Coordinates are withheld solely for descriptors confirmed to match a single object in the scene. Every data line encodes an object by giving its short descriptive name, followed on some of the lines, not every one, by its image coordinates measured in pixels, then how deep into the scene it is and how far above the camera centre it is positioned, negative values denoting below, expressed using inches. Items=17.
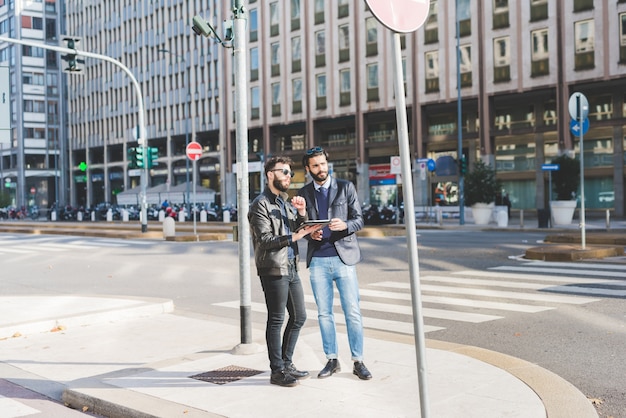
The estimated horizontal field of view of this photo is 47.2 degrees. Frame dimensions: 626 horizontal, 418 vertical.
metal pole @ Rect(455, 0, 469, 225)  1325.0 +37.2
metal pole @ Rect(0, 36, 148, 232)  1053.2 +54.0
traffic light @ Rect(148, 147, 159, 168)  1100.1 +81.8
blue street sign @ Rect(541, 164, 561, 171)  1175.6 +53.9
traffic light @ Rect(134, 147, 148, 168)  1075.3 +77.3
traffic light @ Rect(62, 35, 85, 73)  801.6 +175.4
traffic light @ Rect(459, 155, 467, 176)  1373.0 +70.2
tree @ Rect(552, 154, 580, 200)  1186.6 +36.9
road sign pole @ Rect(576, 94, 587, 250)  611.2 +68.0
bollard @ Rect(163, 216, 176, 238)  1026.1 -26.5
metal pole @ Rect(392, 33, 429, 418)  149.9 -8.0
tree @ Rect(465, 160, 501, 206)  1282.0 +28.0
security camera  425.1 +108.8
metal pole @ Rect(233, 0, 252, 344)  264.4 +11.9
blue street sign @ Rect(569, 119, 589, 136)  641.6 +64.0
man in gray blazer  218.8 -15.3
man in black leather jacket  214.1 -16.1
